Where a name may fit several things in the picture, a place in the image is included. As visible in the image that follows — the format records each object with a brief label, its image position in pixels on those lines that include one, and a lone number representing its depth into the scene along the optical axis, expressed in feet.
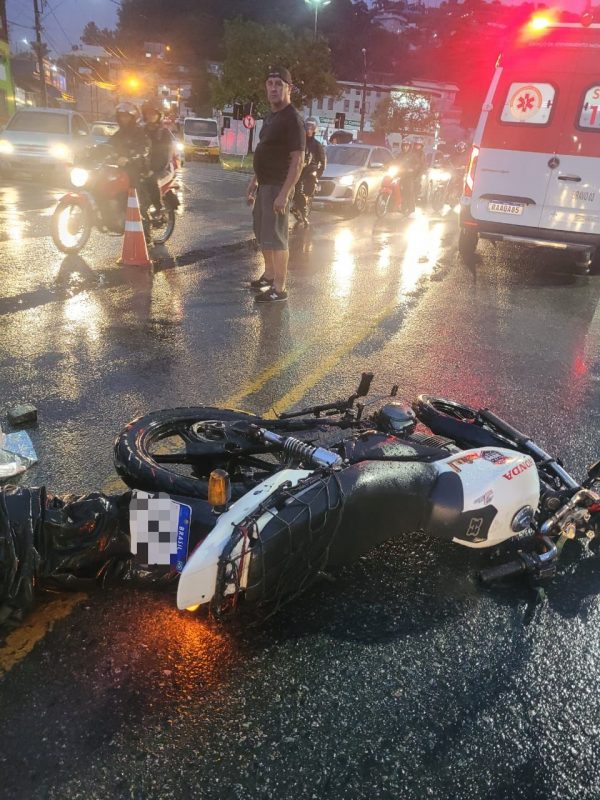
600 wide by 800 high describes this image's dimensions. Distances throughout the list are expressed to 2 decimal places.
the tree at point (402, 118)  250.98
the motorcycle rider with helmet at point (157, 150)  27.50
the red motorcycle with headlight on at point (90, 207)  24.38
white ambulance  24.34
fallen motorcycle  5.81
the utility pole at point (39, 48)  137.59
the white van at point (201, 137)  103.58
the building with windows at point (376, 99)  279.22
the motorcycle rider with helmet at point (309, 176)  38.17
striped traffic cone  24.06
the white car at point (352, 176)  46.68
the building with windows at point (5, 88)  89.45
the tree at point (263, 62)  148.77
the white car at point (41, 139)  51.96
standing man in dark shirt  18.52
